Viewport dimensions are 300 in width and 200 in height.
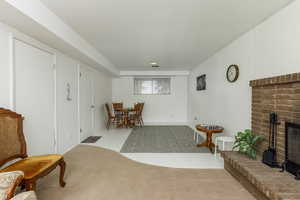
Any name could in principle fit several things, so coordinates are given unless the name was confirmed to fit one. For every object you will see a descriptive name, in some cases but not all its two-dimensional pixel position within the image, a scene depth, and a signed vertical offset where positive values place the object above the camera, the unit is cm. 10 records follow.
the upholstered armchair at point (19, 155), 162 -65
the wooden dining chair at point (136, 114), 603 -64
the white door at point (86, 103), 411 -15
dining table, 575 -65
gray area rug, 349 -115
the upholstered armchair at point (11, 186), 110 -65
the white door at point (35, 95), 218 +5
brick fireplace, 151 -50
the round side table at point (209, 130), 318 -67
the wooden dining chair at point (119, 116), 598 -71
